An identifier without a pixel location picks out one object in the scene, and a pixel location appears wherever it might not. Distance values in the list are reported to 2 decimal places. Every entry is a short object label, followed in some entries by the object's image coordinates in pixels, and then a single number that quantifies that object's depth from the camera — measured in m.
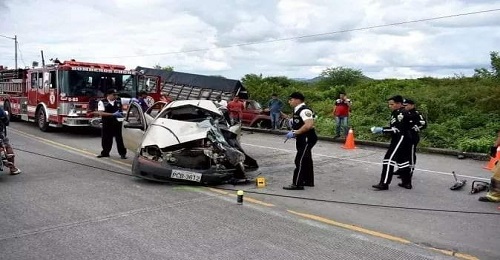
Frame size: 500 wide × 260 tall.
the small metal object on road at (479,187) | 7.69
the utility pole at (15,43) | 46.34
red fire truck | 14.73
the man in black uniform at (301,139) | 7.60
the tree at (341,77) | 36.34
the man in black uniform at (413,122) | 8.12
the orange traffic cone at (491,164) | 10.15
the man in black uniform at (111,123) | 10.49
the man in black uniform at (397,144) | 7.77
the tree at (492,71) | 21.61
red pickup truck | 19.72
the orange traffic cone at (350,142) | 13.63
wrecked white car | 7.59
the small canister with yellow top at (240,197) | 6.55
